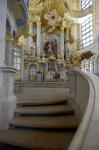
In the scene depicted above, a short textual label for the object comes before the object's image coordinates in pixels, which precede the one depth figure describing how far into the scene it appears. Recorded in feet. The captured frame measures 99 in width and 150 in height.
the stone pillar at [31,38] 30.63
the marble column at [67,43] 31.65
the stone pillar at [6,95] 5.36
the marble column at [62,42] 31.84
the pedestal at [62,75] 28.77
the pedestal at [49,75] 28.38
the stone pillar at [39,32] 31.44
